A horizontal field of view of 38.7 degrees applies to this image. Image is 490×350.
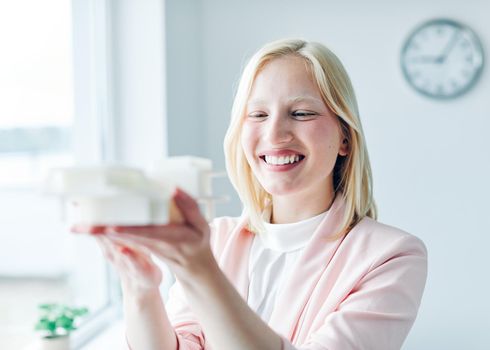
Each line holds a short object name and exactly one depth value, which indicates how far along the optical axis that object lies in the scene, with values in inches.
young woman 46.8
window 79.9
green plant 74.0
